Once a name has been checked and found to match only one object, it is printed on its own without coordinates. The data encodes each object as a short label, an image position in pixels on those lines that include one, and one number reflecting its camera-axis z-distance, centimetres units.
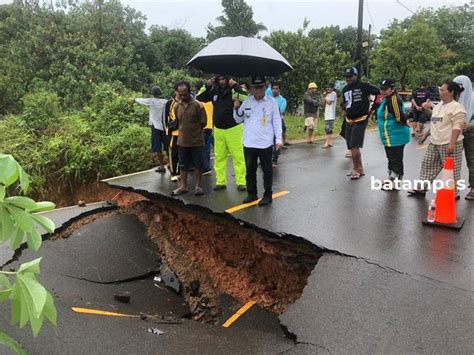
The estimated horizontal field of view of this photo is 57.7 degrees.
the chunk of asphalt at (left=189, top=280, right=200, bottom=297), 588
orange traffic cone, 515
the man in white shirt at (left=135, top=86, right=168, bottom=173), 786
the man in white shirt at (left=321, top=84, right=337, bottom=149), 1111
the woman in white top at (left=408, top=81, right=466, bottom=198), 562
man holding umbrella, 643
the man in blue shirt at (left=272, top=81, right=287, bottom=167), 967
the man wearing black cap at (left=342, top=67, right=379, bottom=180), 738
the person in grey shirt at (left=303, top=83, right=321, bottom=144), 1135
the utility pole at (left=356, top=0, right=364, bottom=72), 1580
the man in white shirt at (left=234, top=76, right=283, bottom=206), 589
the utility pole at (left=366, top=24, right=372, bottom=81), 3257
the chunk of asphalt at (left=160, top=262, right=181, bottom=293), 605
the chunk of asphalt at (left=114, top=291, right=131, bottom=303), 532
